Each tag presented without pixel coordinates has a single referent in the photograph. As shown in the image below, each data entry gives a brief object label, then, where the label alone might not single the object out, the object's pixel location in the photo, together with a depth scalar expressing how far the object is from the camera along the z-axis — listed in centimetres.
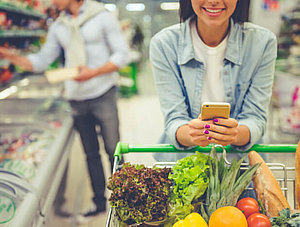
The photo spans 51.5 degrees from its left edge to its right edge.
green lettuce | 110
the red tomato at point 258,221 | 100
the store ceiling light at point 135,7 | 1120
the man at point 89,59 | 259
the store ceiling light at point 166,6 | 1092
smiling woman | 137
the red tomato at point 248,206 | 109
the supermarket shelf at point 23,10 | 306
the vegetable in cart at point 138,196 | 108
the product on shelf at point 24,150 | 216
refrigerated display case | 166
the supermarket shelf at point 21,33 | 308
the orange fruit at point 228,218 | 97
